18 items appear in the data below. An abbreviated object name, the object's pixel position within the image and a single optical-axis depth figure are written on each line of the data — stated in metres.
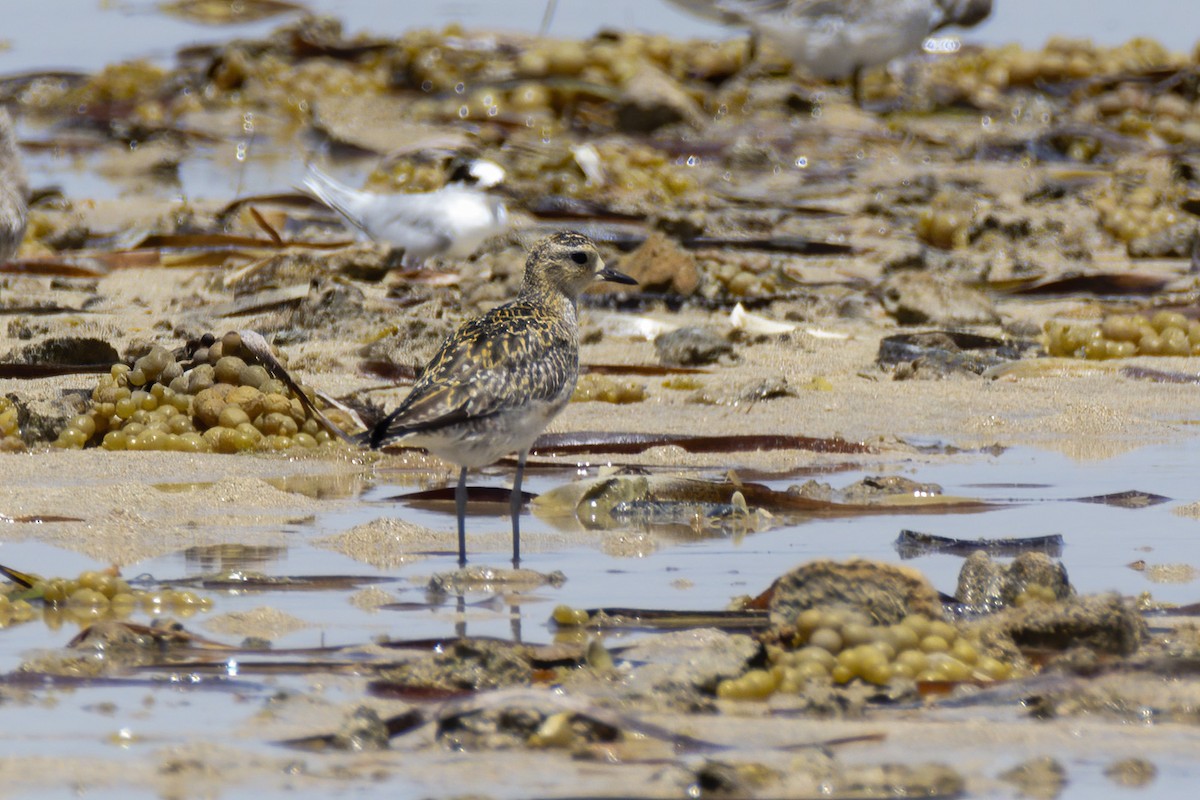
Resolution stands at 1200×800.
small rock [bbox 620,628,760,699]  7.14
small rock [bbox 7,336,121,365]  14.43
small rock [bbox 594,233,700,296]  18.03
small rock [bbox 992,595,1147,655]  7.62
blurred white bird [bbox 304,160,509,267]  19.31
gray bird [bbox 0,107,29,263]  16.42
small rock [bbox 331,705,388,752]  6.48
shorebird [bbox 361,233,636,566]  9.80
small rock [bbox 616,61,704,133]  28.83
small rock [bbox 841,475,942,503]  11.22
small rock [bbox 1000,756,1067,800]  6.02
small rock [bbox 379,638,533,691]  7.27
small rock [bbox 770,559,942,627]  7.82
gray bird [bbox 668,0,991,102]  30.37
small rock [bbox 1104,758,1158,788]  6.12
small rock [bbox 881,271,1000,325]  17.42
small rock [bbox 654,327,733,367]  15.45
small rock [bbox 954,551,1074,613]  8.37
